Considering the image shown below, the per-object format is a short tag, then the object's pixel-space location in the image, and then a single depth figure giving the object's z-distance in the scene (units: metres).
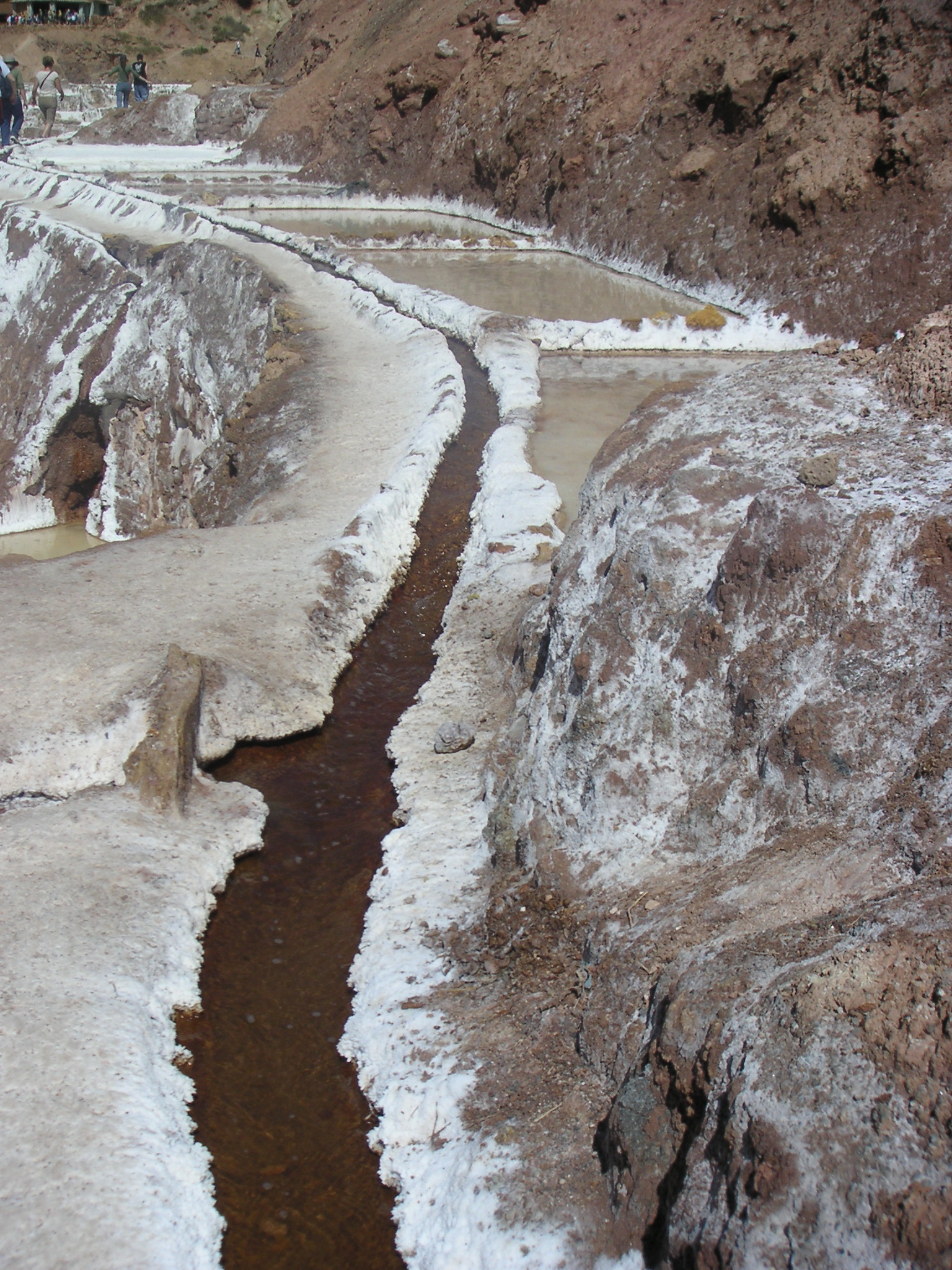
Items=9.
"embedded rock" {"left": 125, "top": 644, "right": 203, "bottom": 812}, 6.47
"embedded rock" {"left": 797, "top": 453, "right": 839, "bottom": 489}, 4.79
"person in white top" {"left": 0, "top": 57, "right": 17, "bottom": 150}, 32.31
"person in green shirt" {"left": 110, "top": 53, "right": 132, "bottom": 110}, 40.03
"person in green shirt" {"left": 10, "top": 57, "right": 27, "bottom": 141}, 34.34
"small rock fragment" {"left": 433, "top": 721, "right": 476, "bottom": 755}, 7.02
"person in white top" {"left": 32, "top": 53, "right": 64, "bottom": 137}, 41.25
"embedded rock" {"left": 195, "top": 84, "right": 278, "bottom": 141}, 38.22
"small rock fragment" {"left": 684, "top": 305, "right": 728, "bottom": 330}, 15.34
